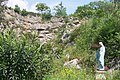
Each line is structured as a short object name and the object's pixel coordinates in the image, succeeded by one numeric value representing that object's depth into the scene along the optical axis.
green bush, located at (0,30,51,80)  4.65
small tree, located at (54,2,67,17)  23.76
